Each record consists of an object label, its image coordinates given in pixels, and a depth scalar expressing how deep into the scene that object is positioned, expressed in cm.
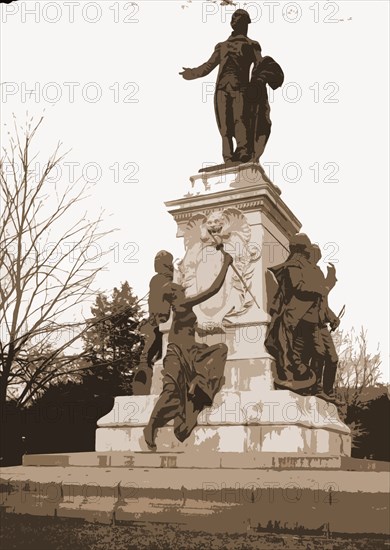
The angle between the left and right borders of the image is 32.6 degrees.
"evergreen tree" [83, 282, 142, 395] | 1921
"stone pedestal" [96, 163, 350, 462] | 766
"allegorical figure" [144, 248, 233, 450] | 810
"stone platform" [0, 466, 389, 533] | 488
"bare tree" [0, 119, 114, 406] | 1302
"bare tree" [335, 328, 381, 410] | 3375
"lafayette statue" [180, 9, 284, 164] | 991
